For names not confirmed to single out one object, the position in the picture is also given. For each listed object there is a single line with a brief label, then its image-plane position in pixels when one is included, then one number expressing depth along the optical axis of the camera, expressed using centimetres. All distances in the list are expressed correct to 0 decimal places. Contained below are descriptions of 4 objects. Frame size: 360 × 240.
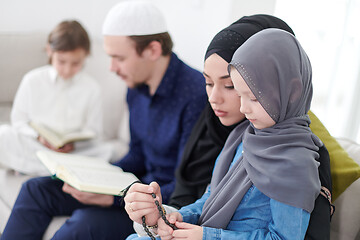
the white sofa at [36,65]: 243
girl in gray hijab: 93
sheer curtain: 189
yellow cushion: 114
